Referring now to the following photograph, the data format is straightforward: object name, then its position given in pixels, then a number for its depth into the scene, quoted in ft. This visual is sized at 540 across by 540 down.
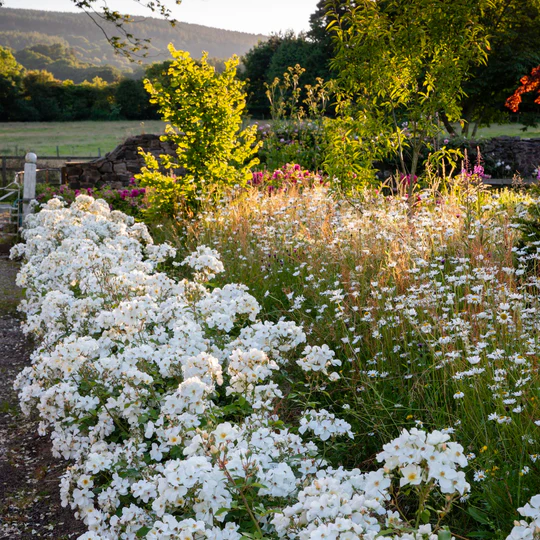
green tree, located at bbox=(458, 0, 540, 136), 77.29
